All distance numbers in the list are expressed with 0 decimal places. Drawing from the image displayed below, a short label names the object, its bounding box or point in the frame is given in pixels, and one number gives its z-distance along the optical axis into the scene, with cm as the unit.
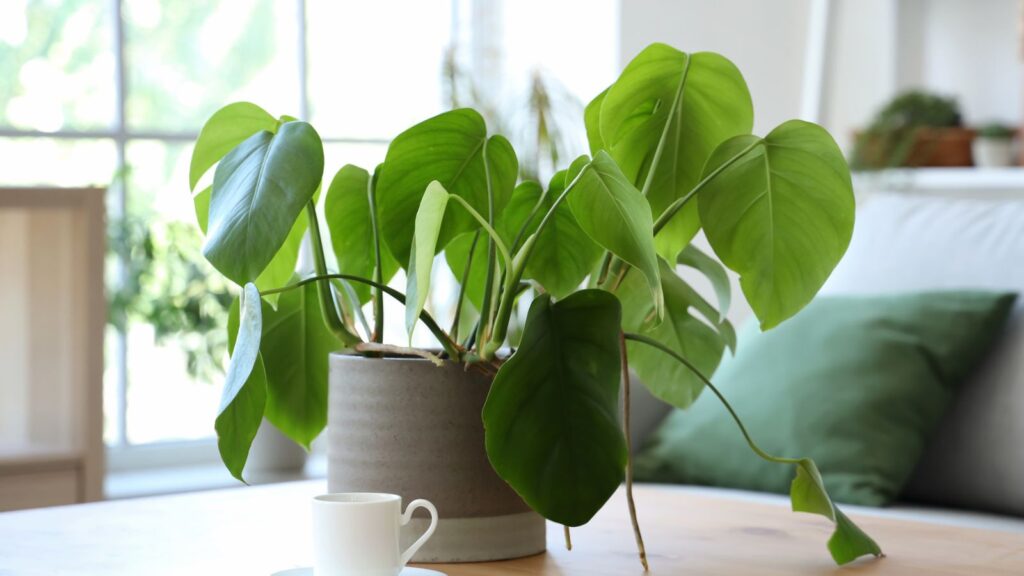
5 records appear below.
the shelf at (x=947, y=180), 347
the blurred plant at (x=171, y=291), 292
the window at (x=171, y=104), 295
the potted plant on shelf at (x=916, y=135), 358
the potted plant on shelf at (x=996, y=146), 351
